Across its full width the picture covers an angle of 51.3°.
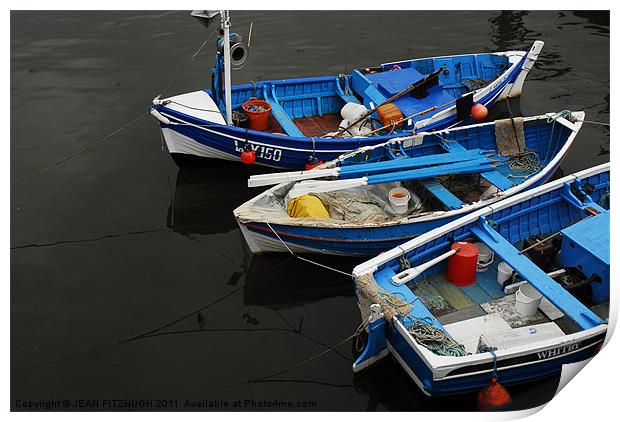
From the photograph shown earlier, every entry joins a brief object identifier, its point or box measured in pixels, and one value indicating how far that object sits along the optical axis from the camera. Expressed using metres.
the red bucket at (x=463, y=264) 11.68
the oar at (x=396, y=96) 16.20
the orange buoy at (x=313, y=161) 15.53
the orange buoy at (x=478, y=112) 16.58
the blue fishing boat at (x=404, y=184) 12.86
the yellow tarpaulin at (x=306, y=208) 12.89
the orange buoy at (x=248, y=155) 15.34
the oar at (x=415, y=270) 11.05
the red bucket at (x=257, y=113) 16.22
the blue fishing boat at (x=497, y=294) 9.97
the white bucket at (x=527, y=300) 11.12
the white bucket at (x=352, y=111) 16.50
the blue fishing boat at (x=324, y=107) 15.43
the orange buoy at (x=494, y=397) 9.88
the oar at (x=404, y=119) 15.83
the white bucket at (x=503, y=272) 11.77
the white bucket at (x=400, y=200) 13.51
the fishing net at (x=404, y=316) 9.91
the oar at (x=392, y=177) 12.91
